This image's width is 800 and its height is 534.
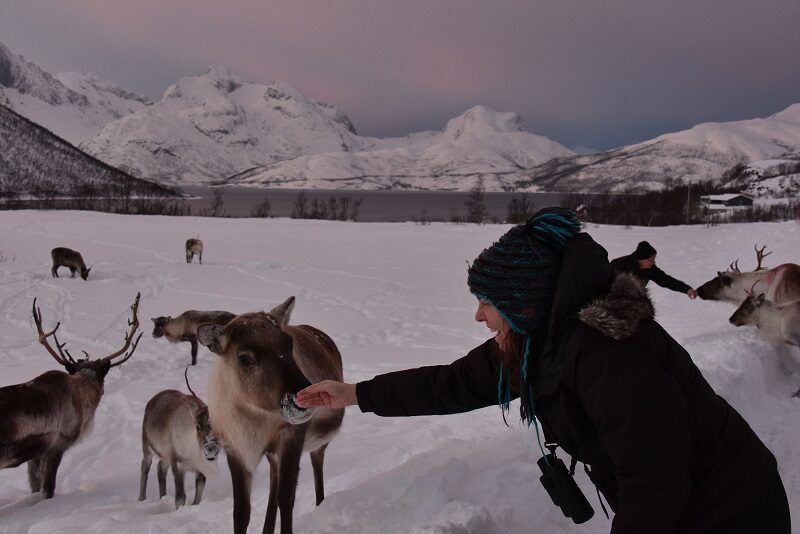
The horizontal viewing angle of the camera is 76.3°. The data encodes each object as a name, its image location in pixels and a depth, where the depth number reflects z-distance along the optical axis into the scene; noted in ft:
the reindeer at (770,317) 22.43
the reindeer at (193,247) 67.31
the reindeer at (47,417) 15.39
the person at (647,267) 25.57
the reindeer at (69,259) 57.41
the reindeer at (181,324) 34.76
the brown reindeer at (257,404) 9.52
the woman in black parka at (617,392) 4.86
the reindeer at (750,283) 26.81
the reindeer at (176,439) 15.43
